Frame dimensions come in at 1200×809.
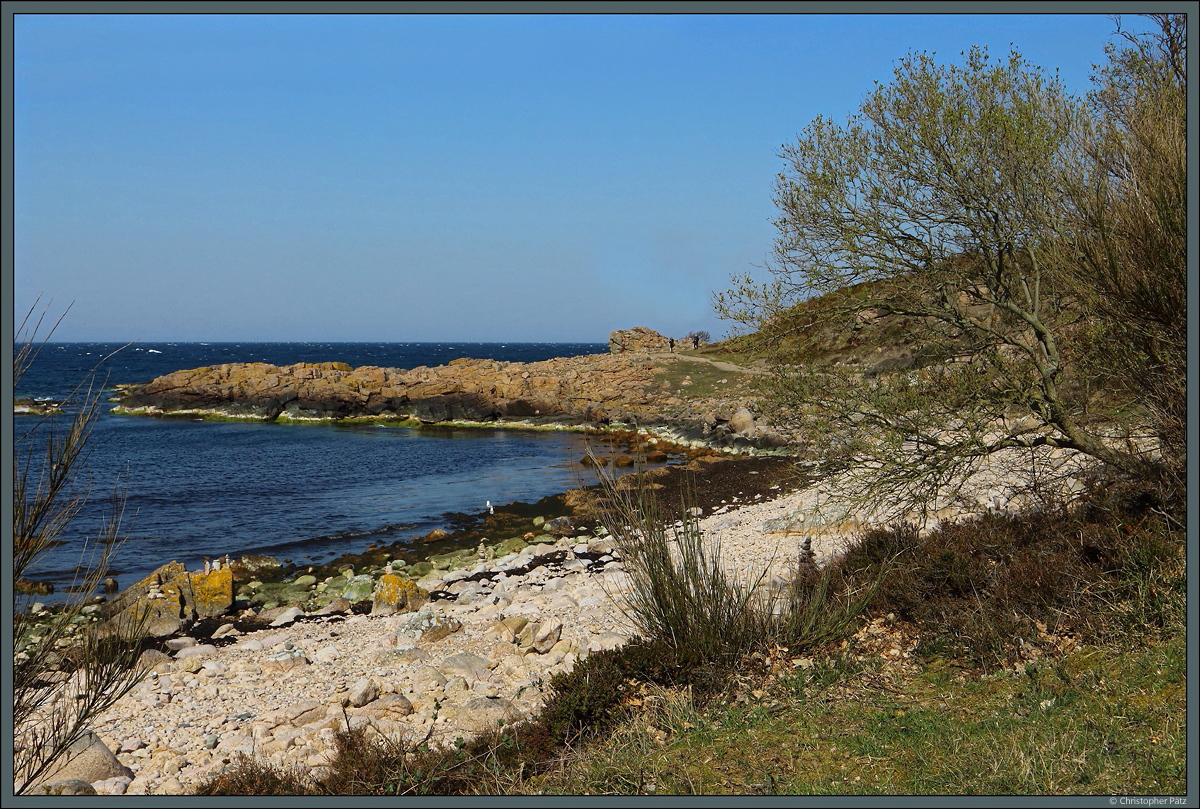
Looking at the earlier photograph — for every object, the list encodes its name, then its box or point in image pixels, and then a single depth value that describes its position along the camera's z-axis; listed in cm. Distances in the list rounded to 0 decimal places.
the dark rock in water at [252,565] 1650
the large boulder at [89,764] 684
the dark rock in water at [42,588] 1432
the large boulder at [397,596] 1380
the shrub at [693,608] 693
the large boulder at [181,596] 1310
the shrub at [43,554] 450
